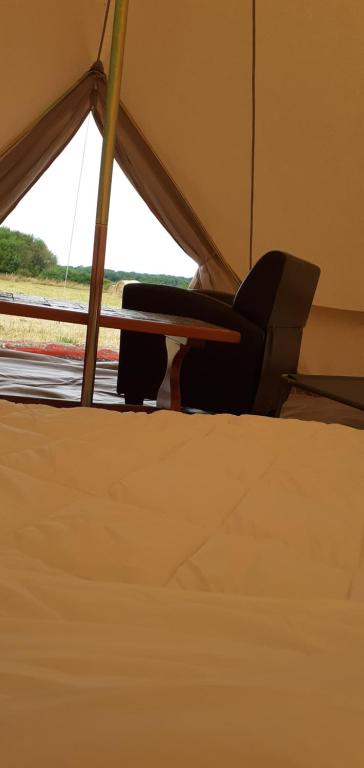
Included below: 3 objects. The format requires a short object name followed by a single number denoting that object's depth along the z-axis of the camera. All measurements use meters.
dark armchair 3.00
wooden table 2.48
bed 0.38
